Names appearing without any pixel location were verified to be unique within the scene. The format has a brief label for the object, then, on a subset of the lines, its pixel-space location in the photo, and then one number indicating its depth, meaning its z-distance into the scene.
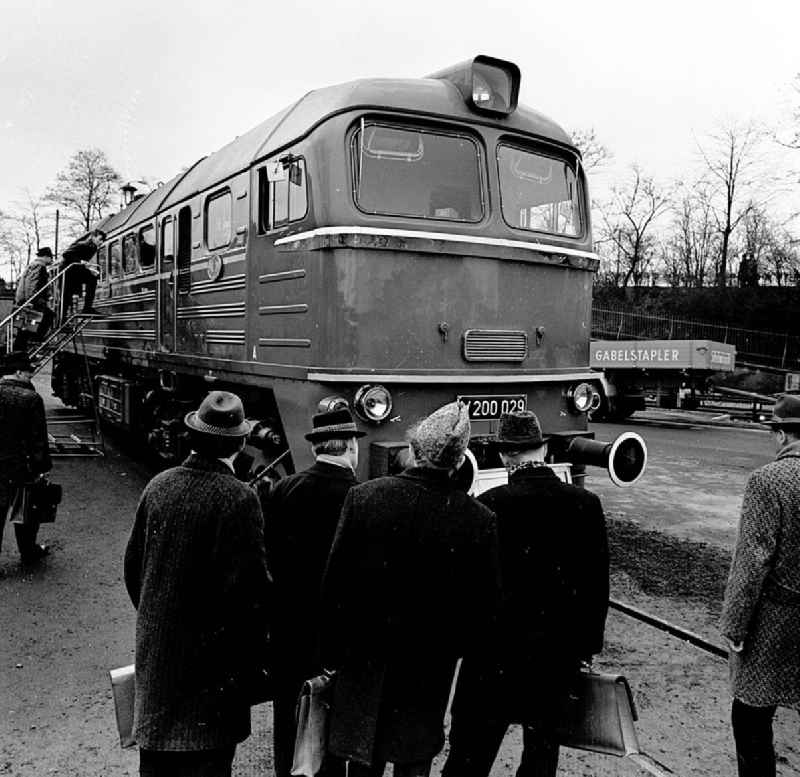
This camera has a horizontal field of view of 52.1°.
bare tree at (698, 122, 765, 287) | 39.25
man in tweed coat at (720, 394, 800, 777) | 3.24
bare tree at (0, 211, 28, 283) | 50.78
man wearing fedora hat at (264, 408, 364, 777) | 3.43
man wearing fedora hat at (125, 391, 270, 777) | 2.81
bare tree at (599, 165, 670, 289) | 44.66
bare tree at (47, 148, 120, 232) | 39.69
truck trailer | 18.11
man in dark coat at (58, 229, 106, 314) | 12.57
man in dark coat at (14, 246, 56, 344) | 12.64
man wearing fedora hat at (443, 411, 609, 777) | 3.17
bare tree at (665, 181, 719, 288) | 42.50
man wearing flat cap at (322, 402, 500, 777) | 2.80
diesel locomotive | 6.06
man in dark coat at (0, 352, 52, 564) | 6.55
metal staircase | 12.44
